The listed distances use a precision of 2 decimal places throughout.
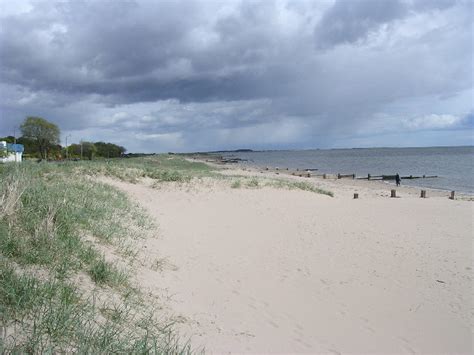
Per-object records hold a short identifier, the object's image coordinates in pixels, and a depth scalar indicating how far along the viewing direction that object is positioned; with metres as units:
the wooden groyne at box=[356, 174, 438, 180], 44.30
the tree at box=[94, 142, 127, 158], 99.40
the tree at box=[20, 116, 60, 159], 66.44
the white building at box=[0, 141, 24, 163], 30.04
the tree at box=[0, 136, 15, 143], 80.02
